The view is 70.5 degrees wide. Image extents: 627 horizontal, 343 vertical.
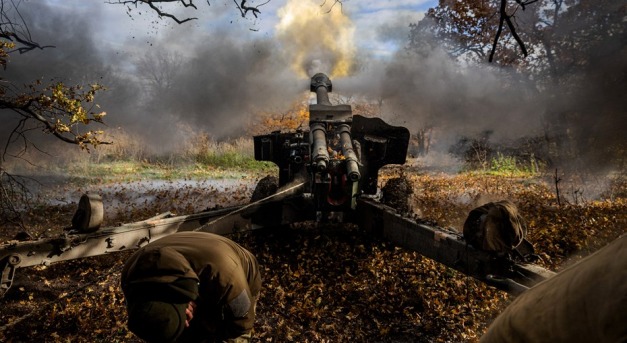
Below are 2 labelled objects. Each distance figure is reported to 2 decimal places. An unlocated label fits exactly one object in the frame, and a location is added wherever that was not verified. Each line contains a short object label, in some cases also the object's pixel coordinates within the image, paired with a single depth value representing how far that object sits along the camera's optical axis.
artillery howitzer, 4.13
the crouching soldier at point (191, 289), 2.43
